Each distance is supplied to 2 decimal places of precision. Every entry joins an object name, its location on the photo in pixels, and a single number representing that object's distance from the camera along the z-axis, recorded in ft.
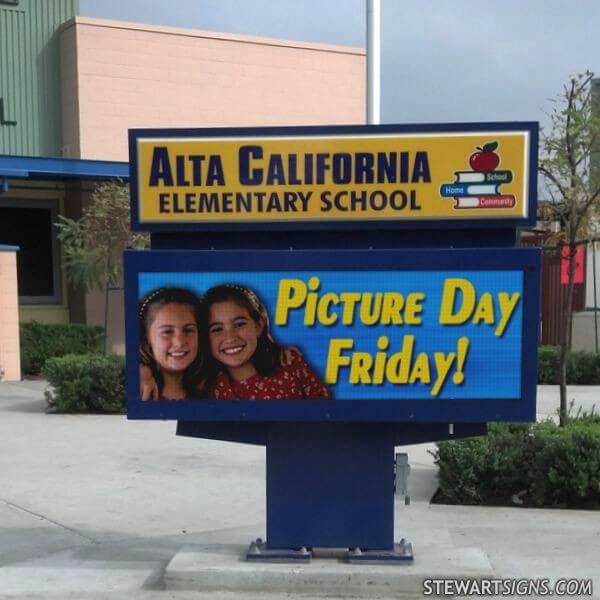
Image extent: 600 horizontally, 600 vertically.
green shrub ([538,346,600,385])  55.57
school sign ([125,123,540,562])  16.43
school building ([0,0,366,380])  67.92
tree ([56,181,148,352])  50.65
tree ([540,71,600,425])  26.61
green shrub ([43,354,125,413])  40.81
